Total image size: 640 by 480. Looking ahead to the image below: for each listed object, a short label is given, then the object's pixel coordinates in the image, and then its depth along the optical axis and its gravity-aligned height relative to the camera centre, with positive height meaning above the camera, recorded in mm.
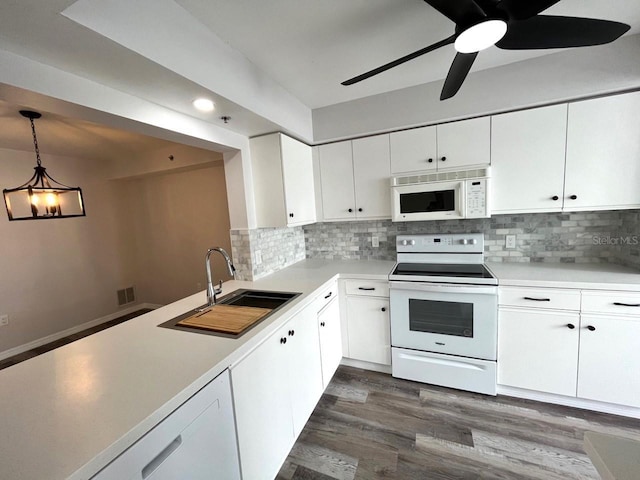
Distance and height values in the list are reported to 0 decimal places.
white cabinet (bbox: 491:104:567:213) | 1927 +325
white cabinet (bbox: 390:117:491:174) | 2102 +509
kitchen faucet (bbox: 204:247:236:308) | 1710 -429
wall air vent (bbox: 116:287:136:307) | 4270 -1156
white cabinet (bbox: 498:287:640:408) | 1689 -978
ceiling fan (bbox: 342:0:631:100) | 1036 +752
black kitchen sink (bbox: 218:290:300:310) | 1810 -571
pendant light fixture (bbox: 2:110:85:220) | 2258 +309
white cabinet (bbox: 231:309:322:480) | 1215 -973
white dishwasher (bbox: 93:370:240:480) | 763 -751
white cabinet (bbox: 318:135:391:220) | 2436 +325
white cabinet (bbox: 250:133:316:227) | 2166 +316
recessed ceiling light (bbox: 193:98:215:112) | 1480 +679
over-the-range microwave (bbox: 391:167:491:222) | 2088 +99
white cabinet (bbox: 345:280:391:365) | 2273 -969
